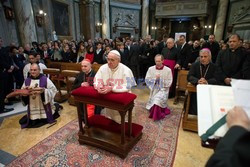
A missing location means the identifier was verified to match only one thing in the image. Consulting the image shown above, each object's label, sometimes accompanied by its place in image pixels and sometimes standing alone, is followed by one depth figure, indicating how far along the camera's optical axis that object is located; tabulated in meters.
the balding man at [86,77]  3.62
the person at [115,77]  2.88
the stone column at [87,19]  13.42
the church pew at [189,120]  3.28
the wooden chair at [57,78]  4.76
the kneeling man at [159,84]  4.07
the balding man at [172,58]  5.33
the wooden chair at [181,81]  4.69
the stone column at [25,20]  7.08
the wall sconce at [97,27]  14.76
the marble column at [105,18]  15.20
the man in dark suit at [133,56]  7.11
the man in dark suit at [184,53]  5.60
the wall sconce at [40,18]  8.84
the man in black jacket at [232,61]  3.76
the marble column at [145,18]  18.08
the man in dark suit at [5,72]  4.31
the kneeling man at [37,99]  3.52
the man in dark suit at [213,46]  6.34
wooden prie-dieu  2.38
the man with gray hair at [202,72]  3.41
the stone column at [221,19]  13.90
